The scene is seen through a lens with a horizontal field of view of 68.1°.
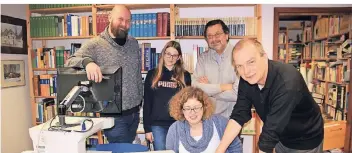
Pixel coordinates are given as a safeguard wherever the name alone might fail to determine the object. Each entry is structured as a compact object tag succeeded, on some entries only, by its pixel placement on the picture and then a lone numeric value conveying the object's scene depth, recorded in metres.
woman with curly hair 1.53
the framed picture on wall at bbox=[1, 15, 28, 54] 2.77
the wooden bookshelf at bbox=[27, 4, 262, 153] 2.68
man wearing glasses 2.11
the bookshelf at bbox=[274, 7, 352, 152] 3.33
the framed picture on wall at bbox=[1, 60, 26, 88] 2.78
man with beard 1.96
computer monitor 1.25
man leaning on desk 1.17
